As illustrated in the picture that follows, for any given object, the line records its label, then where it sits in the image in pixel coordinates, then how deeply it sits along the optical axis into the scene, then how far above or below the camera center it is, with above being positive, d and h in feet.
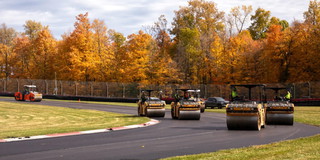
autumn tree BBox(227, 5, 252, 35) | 257.75 +49.45
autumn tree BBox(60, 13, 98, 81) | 216.49 +21.41
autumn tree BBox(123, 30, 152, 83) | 207.82 +18.74
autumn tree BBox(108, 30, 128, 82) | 213.50 +15.28
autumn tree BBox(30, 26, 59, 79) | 249.14 +23.50
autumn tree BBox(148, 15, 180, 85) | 208.64 +12.87
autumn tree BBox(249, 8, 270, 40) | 262.06 +45.63
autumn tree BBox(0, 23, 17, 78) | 276.00 +23.81
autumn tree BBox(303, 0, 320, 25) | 195.21 +38.85
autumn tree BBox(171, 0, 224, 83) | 230.48 +35.46
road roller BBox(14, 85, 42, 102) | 168.45 -0.54
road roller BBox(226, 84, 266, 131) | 60.18 -3.25
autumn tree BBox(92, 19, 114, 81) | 226.79 +25.14
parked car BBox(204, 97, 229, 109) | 144.97 -3.45
